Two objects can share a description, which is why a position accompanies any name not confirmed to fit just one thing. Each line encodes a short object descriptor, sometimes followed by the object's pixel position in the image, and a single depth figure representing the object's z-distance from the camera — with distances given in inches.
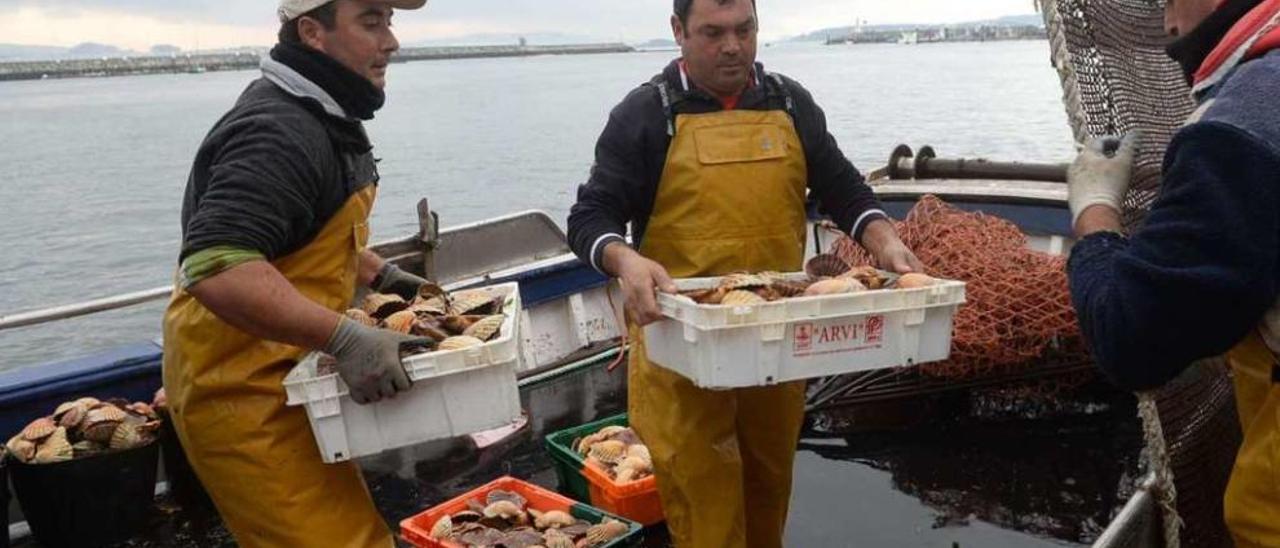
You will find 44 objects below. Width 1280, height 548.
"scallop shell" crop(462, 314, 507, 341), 112.2
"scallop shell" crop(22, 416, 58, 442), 180.1
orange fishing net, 217.9
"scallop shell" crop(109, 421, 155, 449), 182.9
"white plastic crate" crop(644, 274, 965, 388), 109.2
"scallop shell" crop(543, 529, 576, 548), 153.0
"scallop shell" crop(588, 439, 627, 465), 181.9
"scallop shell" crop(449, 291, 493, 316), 125.0
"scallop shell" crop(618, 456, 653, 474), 174.7
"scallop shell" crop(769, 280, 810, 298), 117.8
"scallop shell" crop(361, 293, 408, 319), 123.7
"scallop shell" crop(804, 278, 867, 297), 115.4
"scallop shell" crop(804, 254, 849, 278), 133.7
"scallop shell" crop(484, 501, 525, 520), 163.2
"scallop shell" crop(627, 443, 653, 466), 177.9
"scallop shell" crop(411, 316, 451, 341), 112.1
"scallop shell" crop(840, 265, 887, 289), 122.2
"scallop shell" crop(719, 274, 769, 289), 117.3
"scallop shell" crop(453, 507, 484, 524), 162.4
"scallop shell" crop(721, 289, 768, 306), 110.0
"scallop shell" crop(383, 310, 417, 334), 114.9
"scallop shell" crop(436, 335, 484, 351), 106.1
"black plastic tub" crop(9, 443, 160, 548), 178.2
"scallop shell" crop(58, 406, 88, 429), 181.8
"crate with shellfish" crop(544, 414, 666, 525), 172.6
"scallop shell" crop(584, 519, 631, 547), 155.6
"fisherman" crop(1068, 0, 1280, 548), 69.2
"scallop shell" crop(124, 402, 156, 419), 190.2
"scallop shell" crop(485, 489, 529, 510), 169.6
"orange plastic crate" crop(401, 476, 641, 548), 158.4
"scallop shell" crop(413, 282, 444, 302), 133.4
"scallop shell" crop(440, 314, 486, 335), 116.8
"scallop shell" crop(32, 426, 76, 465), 176.6
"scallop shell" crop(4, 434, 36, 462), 177.3
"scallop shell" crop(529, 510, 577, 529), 162.1
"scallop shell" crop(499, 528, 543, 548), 153.6
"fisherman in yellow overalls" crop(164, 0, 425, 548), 97.0
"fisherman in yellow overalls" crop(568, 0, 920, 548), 129.5
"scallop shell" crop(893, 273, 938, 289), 117.9
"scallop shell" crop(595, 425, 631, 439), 191.9
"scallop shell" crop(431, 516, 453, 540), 156.4
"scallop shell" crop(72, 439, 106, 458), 178.5
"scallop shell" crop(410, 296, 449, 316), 121.0
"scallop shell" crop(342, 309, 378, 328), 115.6
